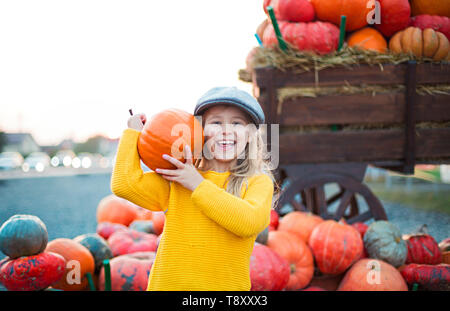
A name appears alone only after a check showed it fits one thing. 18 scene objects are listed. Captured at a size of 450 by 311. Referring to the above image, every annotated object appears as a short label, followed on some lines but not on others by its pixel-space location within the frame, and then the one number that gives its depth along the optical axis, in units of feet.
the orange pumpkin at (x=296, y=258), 10.08
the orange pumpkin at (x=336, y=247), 9.93
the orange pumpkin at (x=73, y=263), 8.83
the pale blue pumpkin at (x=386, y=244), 10.19
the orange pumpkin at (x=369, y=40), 11.45
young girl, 4.75
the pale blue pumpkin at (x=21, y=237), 7.87
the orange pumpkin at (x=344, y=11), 11.07
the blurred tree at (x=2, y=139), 76.39
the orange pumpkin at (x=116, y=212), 14.49
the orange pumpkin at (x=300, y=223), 11.17
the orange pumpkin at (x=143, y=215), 14.96
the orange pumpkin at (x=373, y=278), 9.34
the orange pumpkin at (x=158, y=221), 12.46
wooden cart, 11.16
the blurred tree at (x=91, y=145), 114.32
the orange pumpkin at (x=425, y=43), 11.09
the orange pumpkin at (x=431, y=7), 11.56
